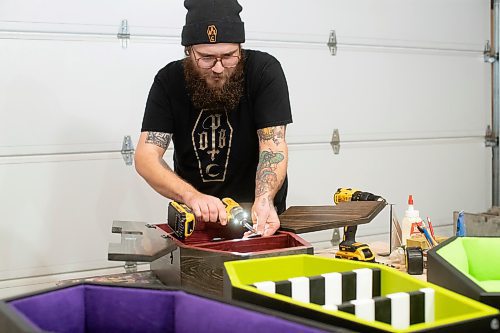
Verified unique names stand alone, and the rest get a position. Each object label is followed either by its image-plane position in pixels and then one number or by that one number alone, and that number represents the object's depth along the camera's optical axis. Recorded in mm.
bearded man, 2377
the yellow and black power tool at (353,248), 1983
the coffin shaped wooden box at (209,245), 1625
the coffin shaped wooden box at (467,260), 1332
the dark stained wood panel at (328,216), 1937
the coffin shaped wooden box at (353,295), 961
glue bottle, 2203
